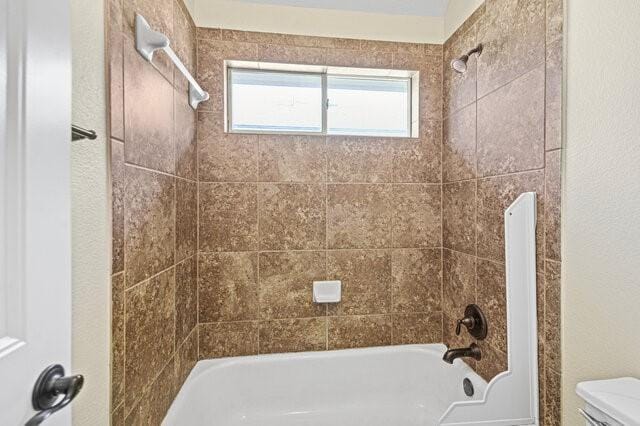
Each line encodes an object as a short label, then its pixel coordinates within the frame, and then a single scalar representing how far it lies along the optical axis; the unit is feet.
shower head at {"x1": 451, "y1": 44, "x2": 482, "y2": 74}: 5.25
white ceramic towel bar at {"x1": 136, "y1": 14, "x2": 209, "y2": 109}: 3.66
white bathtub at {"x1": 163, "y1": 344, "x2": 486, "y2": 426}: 5.93
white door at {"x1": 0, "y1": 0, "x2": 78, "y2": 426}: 1.64
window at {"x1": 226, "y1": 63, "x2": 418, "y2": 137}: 6.48
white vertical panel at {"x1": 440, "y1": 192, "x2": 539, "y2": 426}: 4.14
